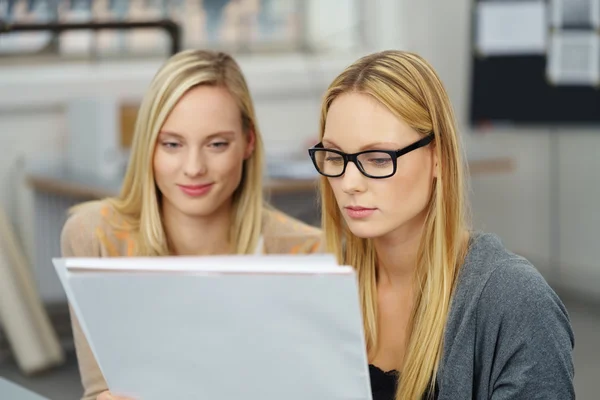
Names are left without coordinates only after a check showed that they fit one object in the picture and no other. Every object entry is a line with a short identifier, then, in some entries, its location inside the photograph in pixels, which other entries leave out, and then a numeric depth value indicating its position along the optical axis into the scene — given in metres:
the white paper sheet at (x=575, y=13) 7.96
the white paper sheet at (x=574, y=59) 7.97
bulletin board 8.02
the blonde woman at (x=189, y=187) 3.17
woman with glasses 2.30
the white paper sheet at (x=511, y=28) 8.24
